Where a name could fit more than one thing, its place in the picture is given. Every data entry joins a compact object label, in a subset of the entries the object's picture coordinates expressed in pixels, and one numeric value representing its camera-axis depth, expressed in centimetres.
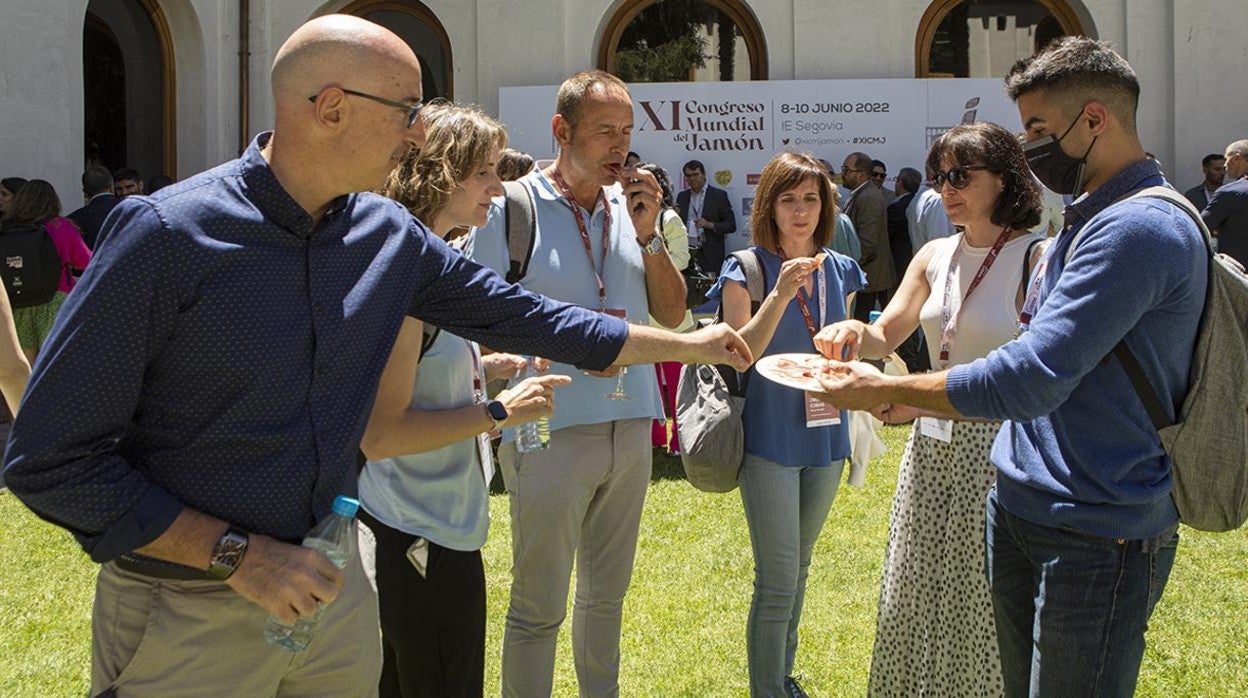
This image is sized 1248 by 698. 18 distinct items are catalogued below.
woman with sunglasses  387
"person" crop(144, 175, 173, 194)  1163
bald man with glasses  200
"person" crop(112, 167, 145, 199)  1203
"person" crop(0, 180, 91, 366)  926
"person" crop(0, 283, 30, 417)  405
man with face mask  261
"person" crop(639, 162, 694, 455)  678
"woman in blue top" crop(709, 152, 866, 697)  427
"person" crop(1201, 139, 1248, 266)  1056
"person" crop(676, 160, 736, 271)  1352
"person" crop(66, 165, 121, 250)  1051
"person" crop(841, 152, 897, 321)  1224
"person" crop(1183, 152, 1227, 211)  1381
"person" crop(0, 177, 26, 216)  985
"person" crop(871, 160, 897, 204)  1286
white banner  1380
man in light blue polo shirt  376
